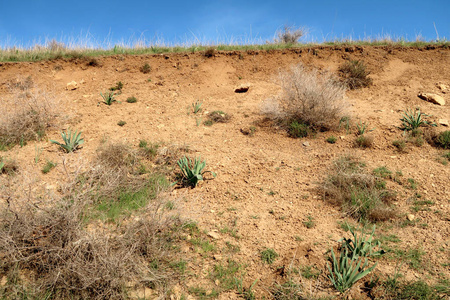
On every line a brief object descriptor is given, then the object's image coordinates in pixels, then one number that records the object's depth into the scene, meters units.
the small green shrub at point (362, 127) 6.26
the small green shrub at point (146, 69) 9.60
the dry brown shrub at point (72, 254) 2.87
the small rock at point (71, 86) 8.95
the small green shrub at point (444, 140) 5.89
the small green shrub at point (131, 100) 7.95
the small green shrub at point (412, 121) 6.38
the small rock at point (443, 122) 6.61
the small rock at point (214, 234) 3.74
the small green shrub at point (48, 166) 5.18
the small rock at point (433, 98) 7.69
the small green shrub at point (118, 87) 8.77
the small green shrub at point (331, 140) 6.11
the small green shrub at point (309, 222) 3.92
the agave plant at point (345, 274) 2.92
